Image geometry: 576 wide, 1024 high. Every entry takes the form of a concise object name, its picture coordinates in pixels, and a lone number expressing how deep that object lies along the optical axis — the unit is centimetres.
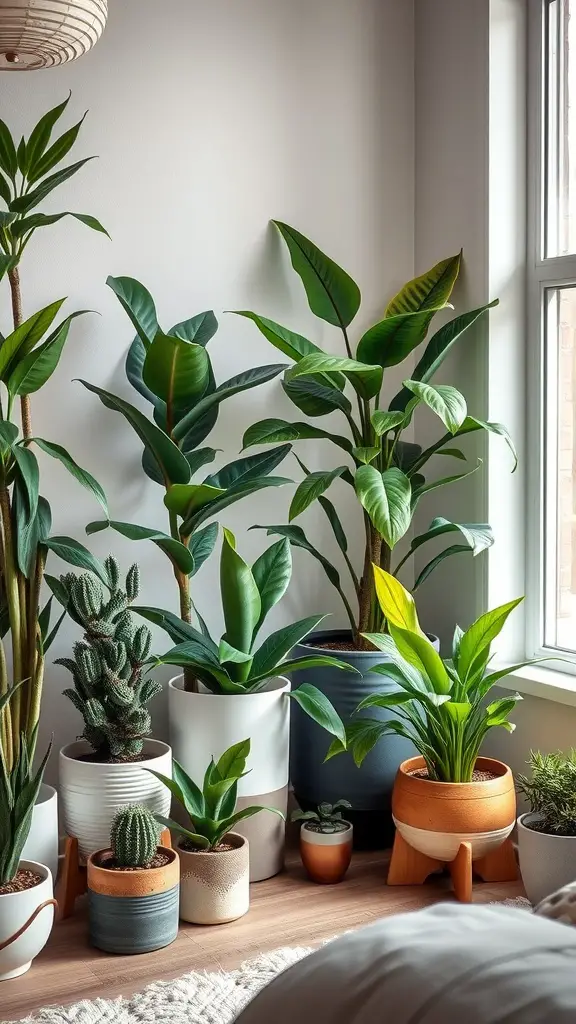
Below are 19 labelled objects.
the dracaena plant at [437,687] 253
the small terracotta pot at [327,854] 263
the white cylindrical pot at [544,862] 237
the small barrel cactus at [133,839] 227
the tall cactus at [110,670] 246
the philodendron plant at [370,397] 267
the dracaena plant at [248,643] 256
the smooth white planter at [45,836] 240
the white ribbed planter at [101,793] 246
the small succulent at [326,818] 265
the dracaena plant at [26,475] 227
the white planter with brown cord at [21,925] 216
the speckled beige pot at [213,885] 240
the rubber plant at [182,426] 258
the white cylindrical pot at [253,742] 258
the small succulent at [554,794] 243
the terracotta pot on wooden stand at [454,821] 250
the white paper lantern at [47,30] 210
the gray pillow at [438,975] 81
